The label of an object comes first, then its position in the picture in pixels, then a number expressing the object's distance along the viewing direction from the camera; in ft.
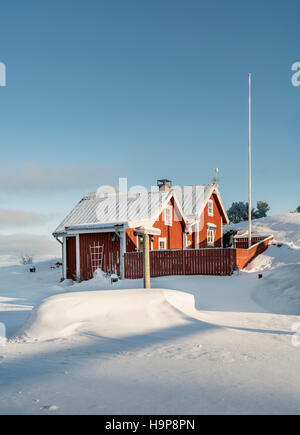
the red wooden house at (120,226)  79.56
